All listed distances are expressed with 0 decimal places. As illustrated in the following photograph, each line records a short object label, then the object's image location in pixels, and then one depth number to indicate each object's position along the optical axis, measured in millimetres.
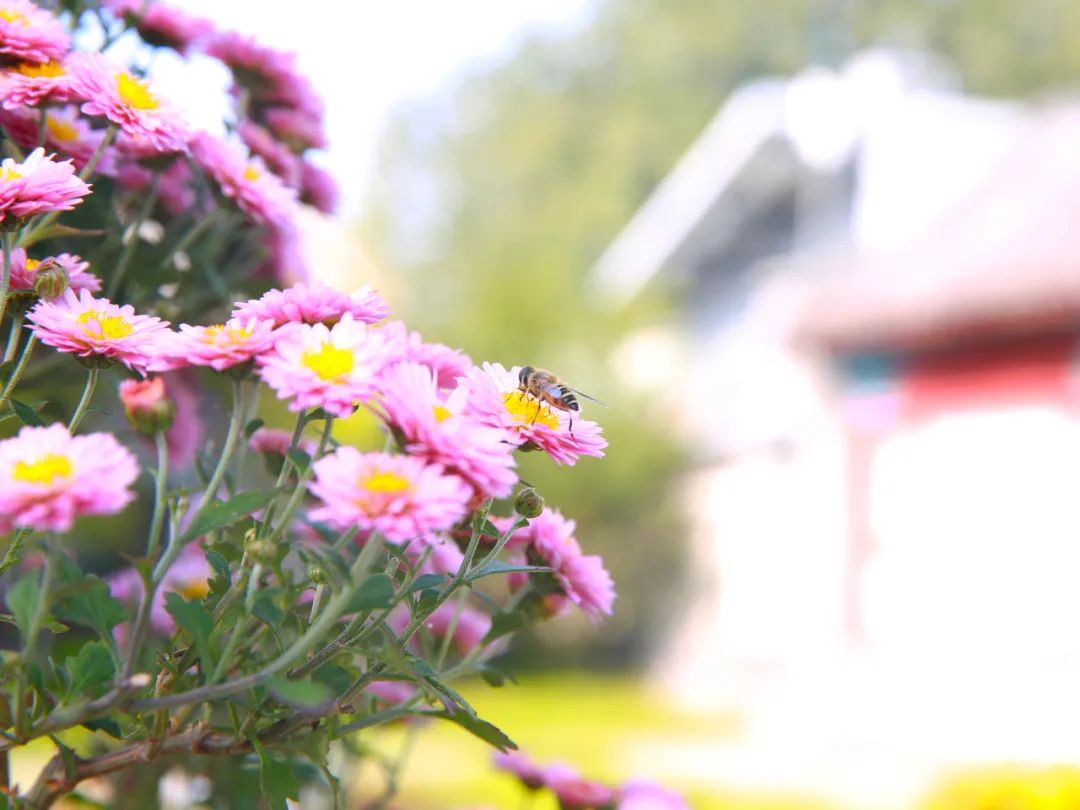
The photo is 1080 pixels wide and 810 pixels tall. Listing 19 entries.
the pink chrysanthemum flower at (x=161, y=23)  682
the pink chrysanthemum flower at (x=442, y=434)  399
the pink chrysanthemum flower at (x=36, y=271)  495
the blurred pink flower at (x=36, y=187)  459
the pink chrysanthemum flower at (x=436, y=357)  463
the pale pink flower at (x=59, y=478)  378
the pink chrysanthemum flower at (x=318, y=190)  731
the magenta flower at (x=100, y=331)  448
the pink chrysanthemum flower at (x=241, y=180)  566
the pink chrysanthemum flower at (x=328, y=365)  400
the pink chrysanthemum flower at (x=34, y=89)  524
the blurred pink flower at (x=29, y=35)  540
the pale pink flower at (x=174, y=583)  731
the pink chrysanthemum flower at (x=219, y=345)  418
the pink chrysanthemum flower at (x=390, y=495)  380
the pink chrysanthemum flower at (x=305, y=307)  449
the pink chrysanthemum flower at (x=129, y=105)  521
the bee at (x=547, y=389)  536
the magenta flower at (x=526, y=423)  437
